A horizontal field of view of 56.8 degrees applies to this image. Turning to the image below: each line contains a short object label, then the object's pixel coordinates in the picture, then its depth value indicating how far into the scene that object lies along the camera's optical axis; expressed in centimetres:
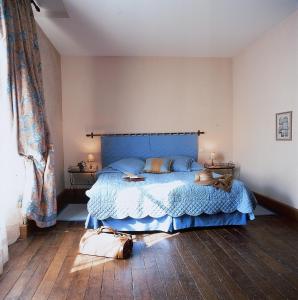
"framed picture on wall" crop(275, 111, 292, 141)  364
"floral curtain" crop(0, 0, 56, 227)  264
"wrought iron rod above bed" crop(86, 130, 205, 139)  499
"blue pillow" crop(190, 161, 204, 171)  449
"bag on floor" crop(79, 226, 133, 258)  251
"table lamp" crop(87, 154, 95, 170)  475
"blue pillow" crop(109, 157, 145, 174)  430
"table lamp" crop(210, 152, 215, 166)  496
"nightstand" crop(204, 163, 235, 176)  479
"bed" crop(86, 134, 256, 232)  310
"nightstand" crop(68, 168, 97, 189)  493
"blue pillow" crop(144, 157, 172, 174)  432
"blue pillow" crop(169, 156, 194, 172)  443
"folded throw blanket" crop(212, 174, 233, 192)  324
